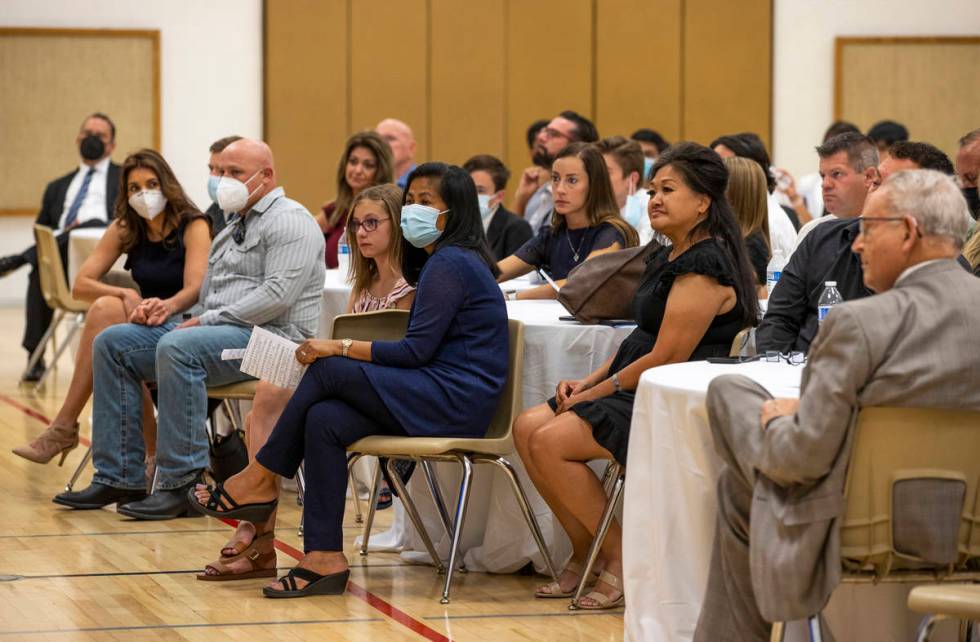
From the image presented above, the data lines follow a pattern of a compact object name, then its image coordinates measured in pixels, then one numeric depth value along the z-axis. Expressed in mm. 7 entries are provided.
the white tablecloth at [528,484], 8447
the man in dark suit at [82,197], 17934
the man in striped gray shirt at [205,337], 9955
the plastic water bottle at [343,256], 12251
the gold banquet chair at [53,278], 15497
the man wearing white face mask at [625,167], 13499
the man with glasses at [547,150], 14814
